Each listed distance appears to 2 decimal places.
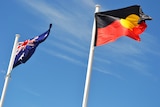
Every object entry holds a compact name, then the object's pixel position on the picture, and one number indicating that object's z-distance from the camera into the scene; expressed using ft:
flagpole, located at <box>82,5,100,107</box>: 46.84
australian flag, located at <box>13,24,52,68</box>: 67.58
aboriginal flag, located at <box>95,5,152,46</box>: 50.14
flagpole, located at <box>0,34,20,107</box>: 68.28
